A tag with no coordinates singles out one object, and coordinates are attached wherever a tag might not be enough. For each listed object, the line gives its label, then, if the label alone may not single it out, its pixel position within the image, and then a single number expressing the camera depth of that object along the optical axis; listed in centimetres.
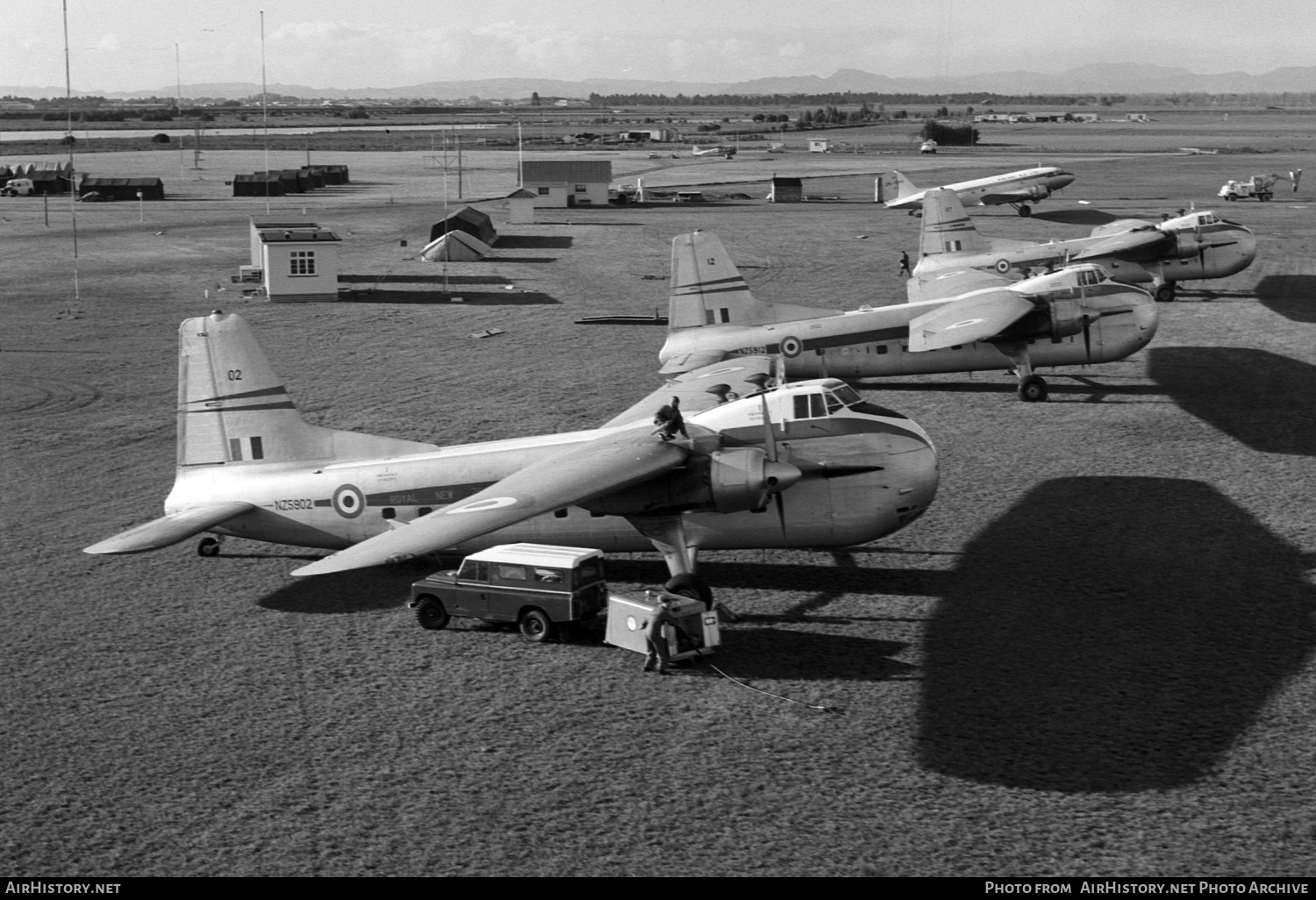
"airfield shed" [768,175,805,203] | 11356
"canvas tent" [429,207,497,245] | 7719
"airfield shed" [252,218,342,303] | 6162
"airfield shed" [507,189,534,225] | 9631
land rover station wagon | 2236
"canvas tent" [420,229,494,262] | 7550
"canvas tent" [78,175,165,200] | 11619
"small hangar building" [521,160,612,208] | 10938
